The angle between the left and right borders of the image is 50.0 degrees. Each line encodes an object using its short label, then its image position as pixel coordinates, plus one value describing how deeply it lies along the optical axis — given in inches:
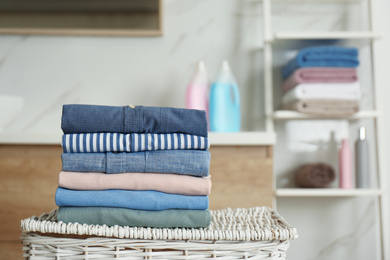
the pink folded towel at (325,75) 57.3
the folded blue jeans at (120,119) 25.5
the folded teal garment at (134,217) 25.1
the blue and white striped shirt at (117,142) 25.7
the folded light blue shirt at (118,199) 25.3
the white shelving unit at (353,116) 57.7
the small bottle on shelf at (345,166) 60.1
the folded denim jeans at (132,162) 25.6
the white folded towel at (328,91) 57.1
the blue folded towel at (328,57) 57.5
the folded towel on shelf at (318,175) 59.5
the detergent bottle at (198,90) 58.9
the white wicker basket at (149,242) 23.8
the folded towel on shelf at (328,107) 57.1
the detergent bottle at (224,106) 56.9
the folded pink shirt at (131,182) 25.5
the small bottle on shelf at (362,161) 59.5
